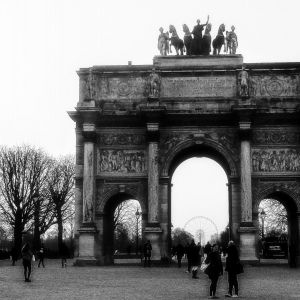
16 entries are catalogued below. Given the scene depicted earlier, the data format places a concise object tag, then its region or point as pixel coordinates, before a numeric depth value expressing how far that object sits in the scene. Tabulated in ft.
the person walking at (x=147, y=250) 105.50
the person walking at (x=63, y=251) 108.14
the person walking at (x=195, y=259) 75.31
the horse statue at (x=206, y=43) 121.80
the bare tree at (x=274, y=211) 206.07
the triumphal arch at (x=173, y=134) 113.60
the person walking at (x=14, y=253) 119.96
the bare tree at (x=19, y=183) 166.91
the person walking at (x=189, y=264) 86.70
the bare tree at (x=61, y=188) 183.62
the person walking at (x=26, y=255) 67.56
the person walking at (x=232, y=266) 52.51
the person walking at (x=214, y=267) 51.75
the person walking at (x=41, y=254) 109.91
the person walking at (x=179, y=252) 103.86
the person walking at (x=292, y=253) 103.45
